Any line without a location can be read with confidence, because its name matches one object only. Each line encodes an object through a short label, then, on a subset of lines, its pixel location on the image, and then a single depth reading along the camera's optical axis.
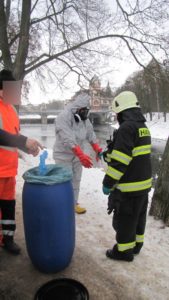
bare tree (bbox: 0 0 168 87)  11.04
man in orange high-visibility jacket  3.43
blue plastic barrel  3.14
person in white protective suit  4.67
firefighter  3.29
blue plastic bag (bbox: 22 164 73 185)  3.16
